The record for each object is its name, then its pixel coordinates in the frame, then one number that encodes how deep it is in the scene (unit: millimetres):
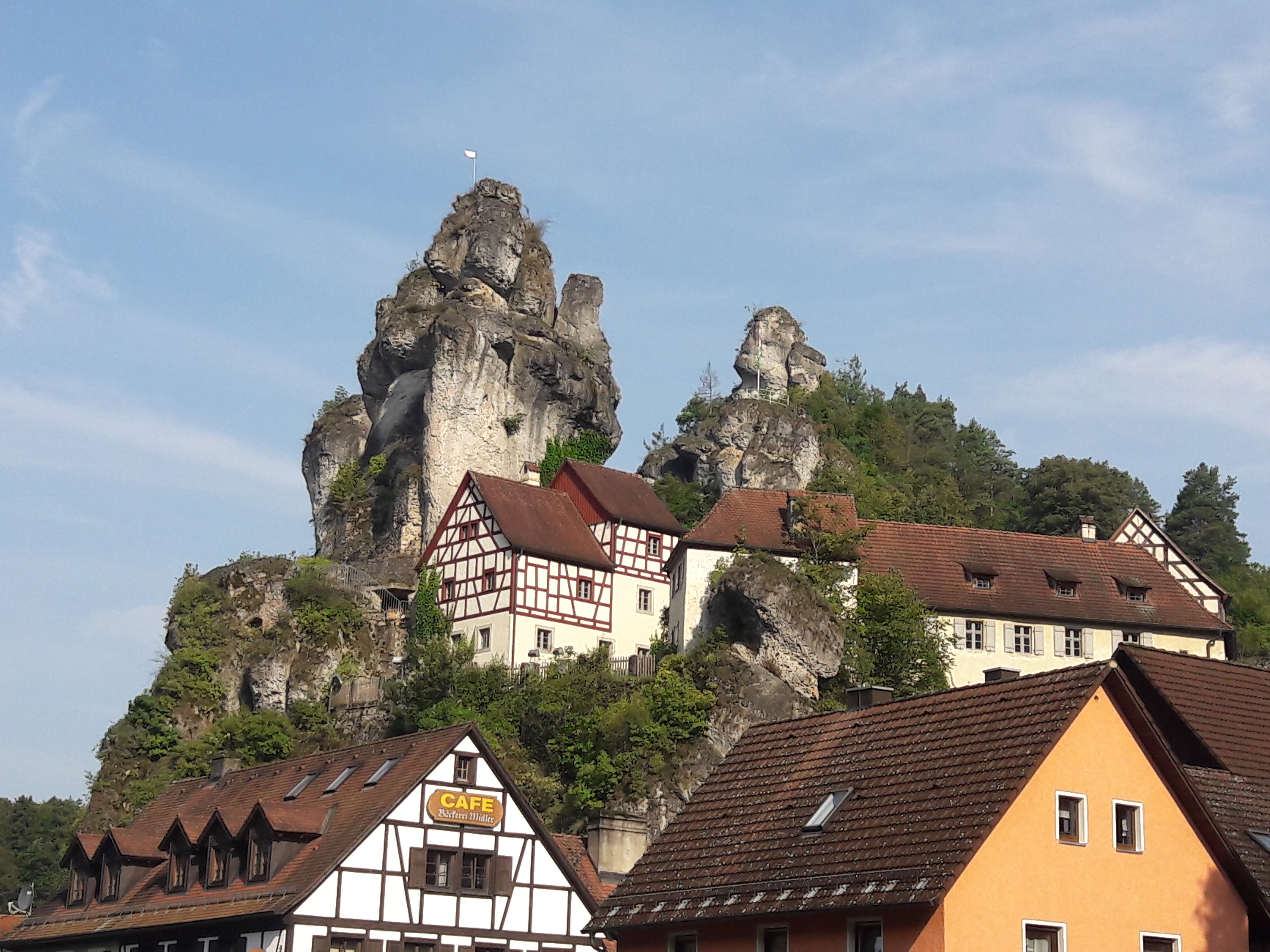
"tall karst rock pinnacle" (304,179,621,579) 76625
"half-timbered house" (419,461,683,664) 67000
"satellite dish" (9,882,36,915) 51031
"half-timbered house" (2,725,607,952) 39281
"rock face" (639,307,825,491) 77438
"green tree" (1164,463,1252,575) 102625
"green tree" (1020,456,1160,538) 88312
